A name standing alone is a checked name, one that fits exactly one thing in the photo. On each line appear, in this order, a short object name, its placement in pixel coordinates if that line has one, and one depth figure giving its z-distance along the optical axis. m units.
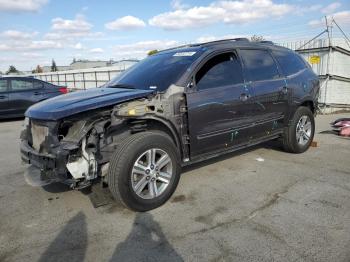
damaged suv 3.56
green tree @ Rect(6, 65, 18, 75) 94.49
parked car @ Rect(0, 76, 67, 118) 11.26
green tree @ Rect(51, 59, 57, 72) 81.82
